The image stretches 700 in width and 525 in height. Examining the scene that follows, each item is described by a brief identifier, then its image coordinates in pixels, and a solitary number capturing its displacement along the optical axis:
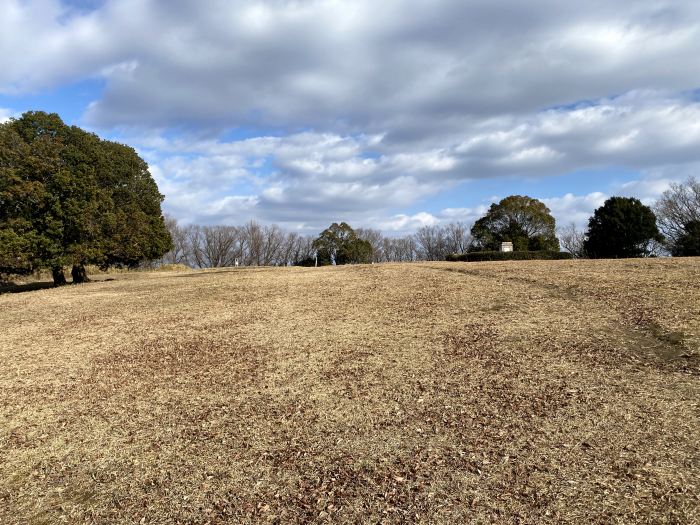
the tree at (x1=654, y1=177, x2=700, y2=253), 43.66
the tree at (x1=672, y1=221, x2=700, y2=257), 33.16
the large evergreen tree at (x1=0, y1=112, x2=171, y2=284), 19.59
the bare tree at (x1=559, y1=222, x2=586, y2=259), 69.49
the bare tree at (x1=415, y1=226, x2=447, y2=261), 76.38
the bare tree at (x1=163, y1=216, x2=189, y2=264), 72.31
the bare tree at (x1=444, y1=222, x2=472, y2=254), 76.22
